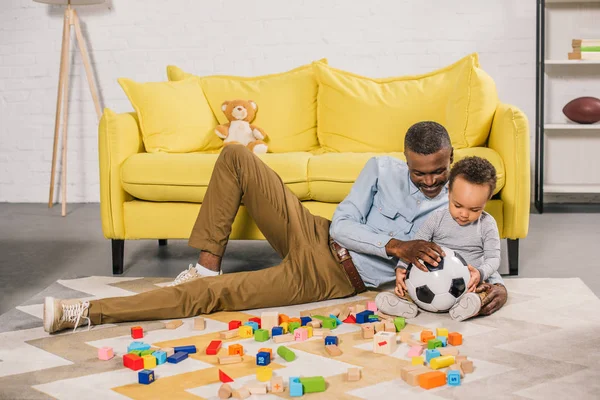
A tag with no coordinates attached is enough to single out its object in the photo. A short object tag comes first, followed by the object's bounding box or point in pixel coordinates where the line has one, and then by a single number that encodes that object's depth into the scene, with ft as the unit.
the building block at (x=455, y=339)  7.48
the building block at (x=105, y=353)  7.14
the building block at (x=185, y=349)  7.29
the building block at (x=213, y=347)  7.27
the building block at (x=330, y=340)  7.46
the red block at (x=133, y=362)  6.83
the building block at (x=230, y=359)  6.97
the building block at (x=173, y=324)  8.17
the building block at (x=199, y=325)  8.14
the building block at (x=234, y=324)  8.10
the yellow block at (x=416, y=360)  6.85
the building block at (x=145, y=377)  6.44
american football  15.93
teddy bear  12.71
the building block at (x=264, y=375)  6.51
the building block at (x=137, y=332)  7.81
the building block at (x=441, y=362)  6.68
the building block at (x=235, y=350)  7.17
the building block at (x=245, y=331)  7.82
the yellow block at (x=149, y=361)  6.87
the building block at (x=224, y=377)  6.47
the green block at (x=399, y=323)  8.00
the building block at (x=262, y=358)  6.89
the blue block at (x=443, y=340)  7.42
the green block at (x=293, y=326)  7.91
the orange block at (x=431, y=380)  6.31
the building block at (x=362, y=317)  8.34
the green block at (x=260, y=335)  7.69
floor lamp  17.10
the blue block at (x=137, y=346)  7.25
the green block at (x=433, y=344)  7.24
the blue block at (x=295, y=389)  6.13
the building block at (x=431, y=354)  6.90
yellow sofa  10.72
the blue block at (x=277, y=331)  7.79
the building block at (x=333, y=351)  7.23
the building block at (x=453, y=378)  6.35
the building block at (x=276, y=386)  6.23
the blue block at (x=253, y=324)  8.01
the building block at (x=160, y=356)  6.98
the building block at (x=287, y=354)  7.07
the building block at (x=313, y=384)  6.21
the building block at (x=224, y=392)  6.07
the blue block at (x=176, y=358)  7.04
